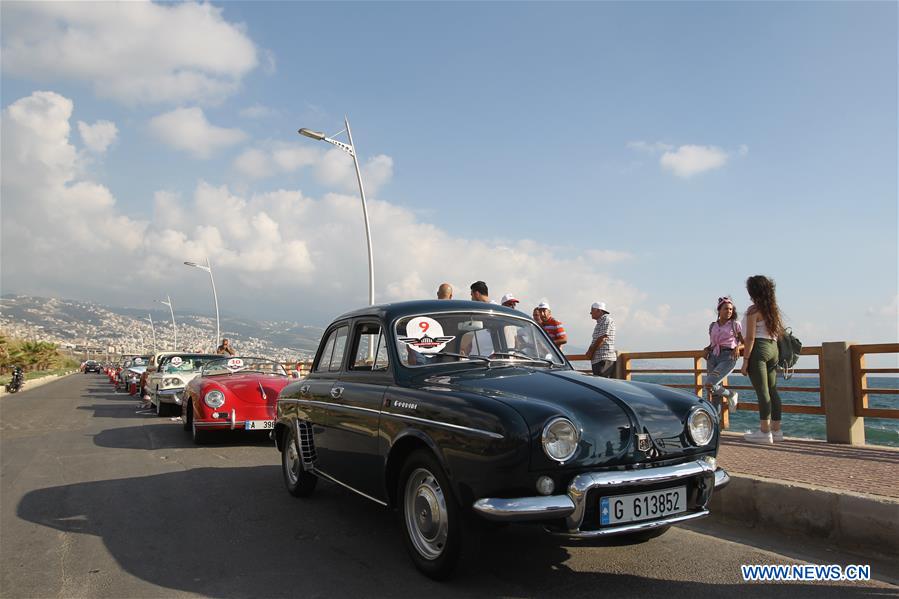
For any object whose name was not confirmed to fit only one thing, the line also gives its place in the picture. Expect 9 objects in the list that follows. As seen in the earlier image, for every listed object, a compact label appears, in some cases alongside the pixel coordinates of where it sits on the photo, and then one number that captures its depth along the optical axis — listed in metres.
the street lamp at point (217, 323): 37.55
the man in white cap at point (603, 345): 8.45
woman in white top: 7.48
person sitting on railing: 8.03
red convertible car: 9.14
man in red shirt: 8.59
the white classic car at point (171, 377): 14.41
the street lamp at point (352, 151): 18.84
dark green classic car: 3.27
